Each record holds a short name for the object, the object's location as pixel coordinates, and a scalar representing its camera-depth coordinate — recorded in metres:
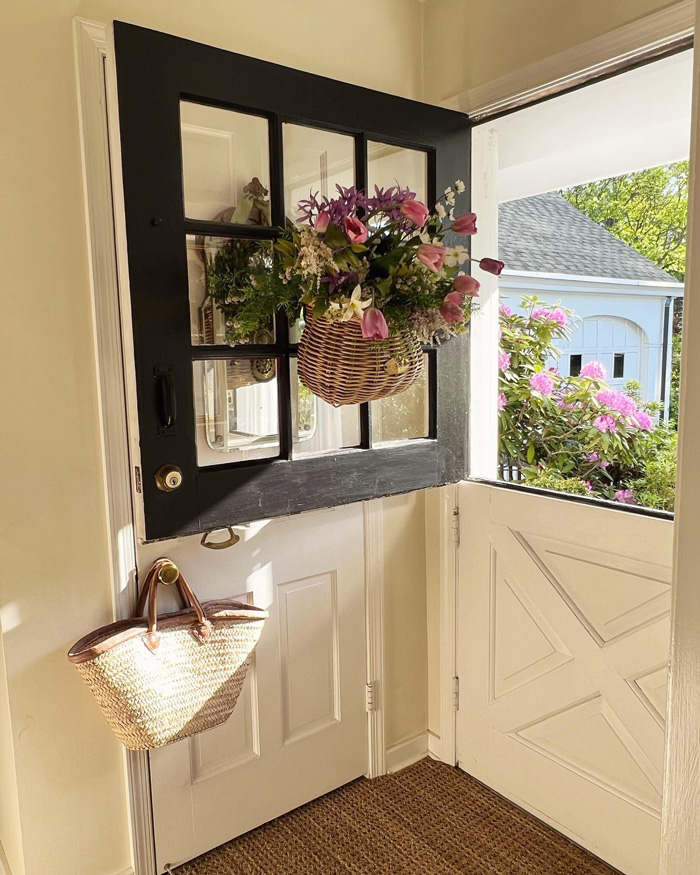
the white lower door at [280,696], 1.87
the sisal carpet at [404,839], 1.90
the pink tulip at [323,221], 1.41
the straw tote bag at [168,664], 1.58
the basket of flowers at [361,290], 1.41
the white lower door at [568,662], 1.75
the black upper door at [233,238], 1.42
